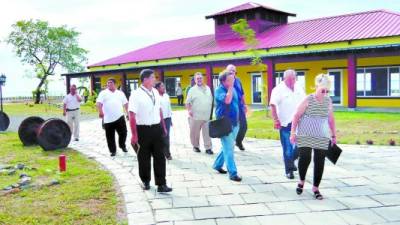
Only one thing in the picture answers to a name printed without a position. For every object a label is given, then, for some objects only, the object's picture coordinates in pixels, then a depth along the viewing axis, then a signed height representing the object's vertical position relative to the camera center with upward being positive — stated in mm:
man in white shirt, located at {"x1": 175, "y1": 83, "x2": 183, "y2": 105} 28359 -607
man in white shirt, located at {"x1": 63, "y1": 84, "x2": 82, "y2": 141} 11828 -479
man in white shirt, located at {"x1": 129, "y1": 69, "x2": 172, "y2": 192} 5746 -557
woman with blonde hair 5191 -519
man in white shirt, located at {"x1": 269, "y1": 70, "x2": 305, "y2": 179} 6273 -385
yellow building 19859 +1410
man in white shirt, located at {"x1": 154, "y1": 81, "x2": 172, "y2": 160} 8344 -406
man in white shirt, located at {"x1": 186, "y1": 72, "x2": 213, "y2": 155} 8633 -449
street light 22030 +549
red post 7348 -1234
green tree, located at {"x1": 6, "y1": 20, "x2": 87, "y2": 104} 44688 +4579
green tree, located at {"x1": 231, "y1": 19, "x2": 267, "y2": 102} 19141 +1998
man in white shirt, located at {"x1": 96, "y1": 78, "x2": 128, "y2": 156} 8953 -511
